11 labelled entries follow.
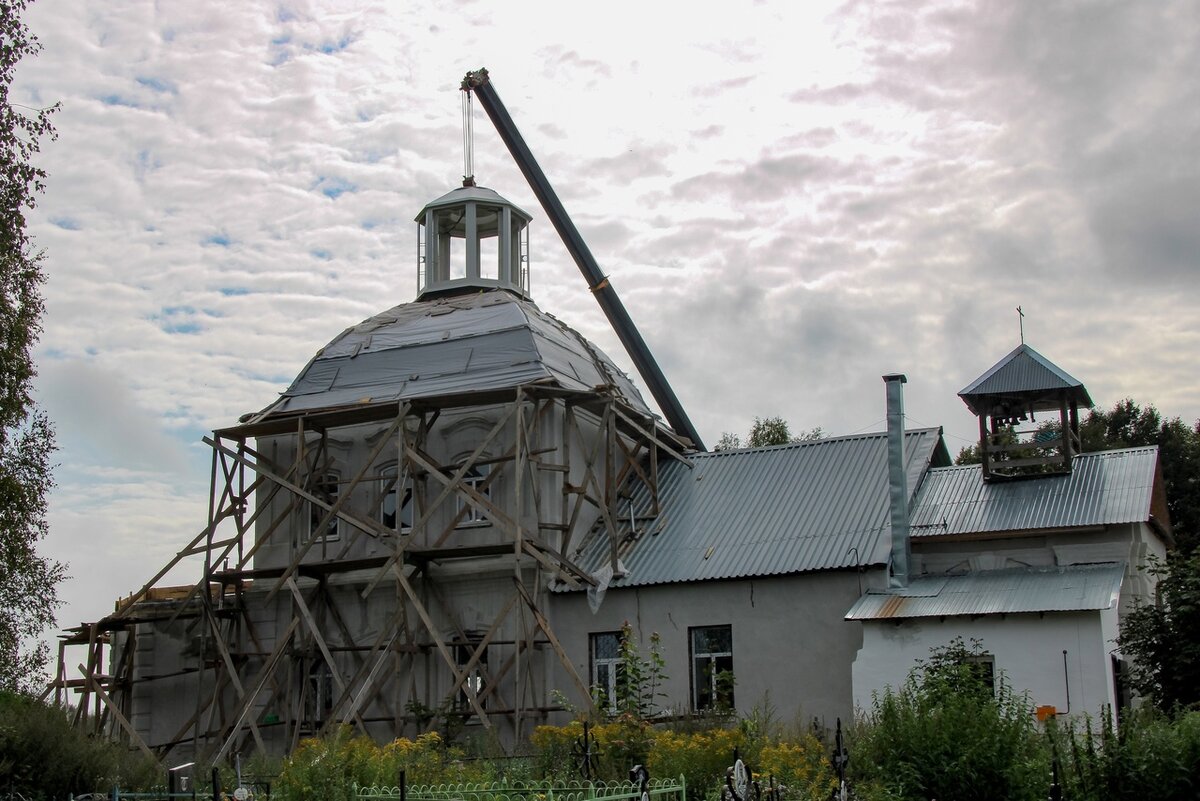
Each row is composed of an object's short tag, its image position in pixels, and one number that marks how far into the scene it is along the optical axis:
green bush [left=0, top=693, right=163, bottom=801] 16.28
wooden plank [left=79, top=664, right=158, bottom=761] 25.94
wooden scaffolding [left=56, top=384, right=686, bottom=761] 24.92
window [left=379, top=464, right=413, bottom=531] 27.80
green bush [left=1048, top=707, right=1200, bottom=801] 13.66
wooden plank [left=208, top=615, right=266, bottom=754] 25.88
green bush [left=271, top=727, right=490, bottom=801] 14.48
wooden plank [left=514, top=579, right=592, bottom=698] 23.35
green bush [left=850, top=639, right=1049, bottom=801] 14.34
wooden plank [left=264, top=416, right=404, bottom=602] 25.94
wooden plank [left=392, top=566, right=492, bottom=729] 23.28
